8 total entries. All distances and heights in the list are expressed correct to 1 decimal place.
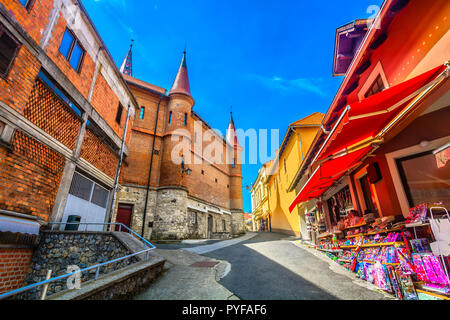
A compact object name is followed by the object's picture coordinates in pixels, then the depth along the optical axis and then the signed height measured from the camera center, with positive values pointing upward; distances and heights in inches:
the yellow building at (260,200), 1154.0 +166.8
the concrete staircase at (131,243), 260.6 -21.1
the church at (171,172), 659.4 +205.9
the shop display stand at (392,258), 131.7 -29.7
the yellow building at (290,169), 546.4 +182.5
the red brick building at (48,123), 209.5 +136.6
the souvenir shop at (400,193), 133.4 +26.3
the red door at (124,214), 633.5 +40.0
